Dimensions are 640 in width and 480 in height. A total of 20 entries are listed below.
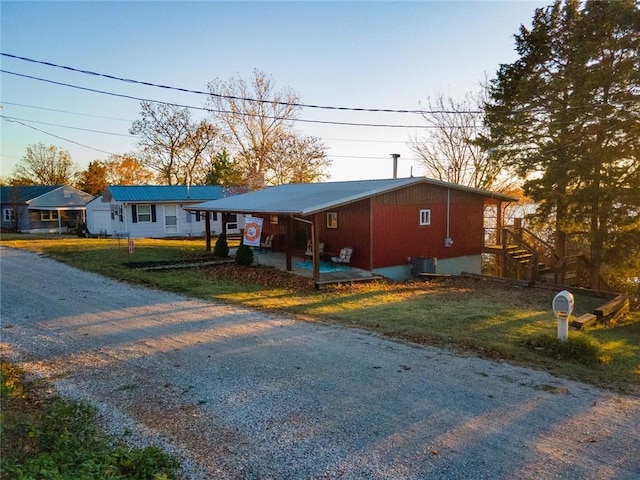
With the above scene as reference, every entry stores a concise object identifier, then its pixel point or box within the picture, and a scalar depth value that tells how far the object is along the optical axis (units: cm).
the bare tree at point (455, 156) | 2712
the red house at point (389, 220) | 1491
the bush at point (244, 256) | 1611
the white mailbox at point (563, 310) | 693
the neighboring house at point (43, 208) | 3384
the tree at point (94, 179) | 4588
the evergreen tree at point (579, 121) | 1416
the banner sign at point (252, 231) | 1631
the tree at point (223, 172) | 3553
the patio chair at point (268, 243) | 1997
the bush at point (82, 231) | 2805
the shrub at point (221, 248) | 1842
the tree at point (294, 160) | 3434
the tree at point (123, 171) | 4731
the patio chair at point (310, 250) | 1684
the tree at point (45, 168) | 4866
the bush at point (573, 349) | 645
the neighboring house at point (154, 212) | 2678
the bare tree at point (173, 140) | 3831
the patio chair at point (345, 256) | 1559
